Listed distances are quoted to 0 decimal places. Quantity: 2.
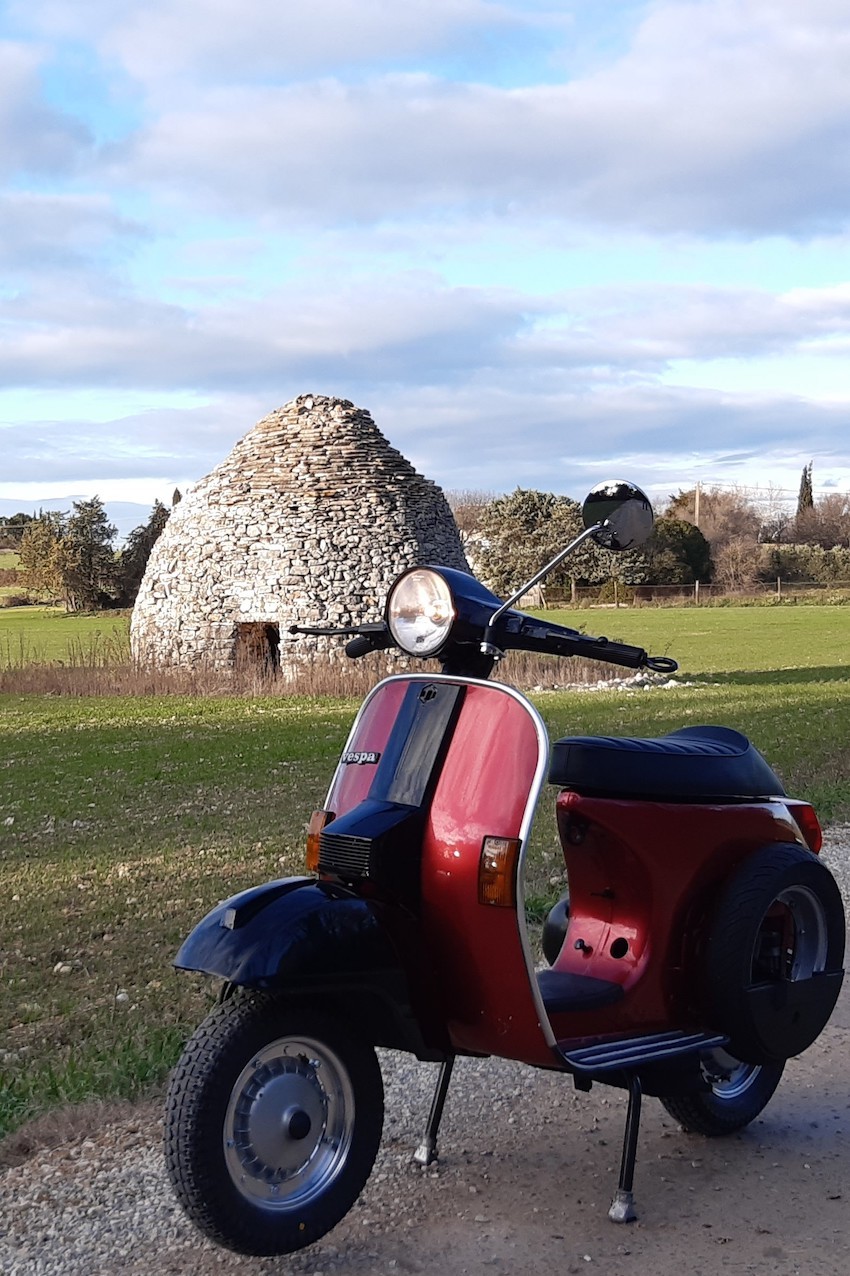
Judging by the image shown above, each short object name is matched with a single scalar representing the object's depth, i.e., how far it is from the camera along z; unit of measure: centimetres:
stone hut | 2475
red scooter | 304
